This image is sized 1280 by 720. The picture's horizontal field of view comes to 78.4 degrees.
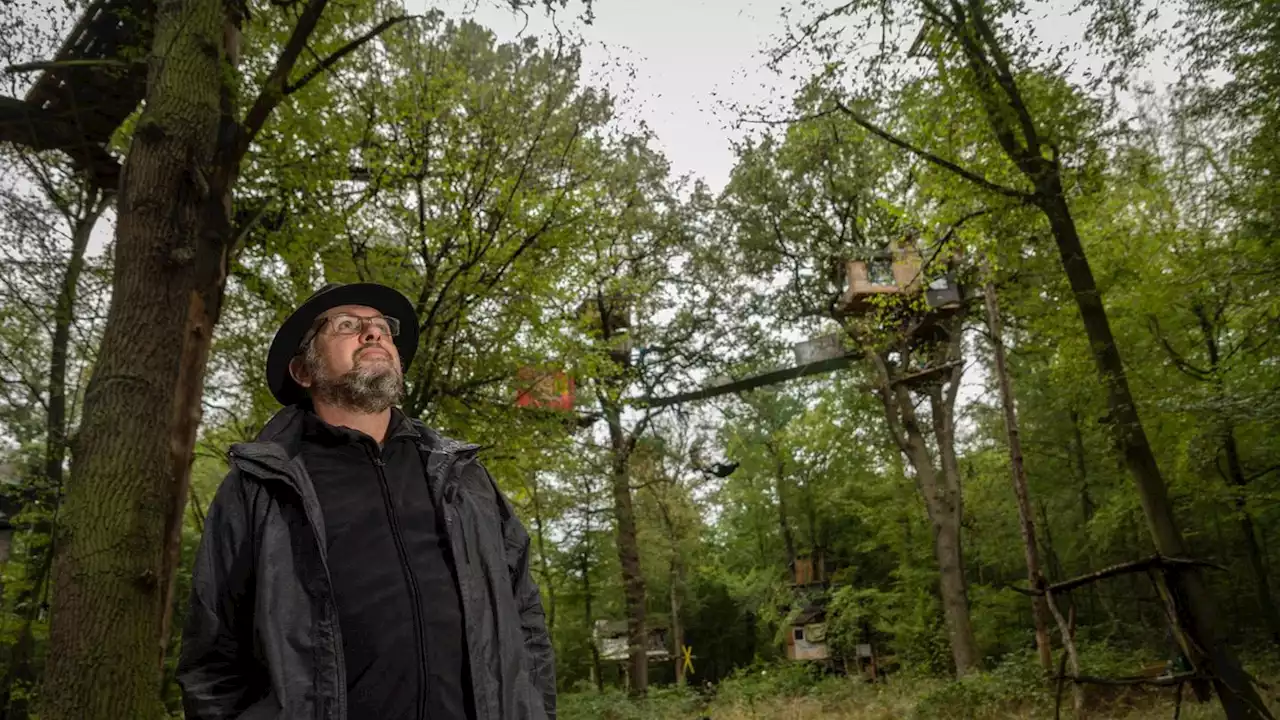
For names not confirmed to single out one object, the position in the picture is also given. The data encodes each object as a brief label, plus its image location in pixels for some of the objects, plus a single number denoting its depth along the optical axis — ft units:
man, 6.75
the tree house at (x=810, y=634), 87.56
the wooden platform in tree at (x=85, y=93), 23.34
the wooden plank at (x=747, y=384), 58.39
